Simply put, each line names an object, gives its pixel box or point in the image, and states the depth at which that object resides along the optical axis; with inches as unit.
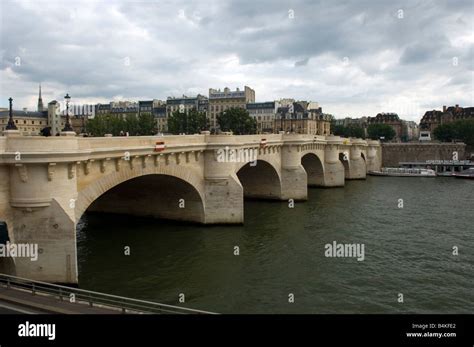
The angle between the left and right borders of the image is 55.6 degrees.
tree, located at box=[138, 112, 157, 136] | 3548.2
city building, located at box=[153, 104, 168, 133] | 5324.8
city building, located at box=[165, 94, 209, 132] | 5324.8
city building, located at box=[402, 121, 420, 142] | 6987.2
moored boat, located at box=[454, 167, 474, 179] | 2967.5
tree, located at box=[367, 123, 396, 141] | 5510.8
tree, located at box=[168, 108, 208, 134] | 3624.5
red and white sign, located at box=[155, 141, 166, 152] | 1023.6
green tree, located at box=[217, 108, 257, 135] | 3644.2
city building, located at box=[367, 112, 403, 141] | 7066.9
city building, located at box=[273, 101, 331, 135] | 5027.1
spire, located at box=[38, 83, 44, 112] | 4749.0
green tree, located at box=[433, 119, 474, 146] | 4255.7
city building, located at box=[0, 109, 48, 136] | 3582.7
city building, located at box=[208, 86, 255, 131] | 5221.5
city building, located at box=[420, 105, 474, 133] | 5684.1
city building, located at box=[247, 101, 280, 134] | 5142.7
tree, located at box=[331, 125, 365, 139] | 5895.7
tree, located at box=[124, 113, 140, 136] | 3599.9
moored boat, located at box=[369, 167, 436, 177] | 3127.5
